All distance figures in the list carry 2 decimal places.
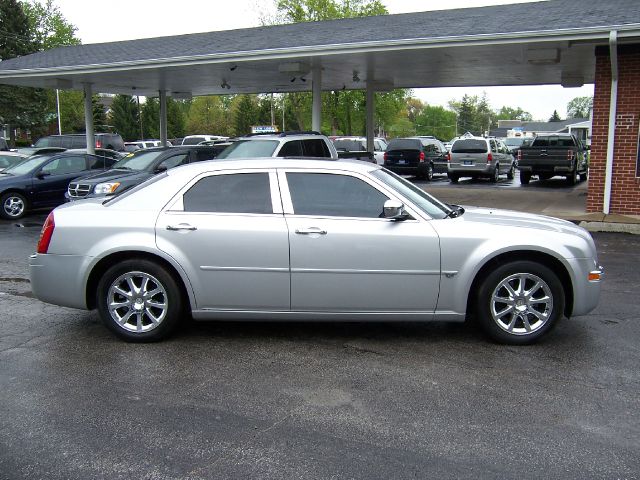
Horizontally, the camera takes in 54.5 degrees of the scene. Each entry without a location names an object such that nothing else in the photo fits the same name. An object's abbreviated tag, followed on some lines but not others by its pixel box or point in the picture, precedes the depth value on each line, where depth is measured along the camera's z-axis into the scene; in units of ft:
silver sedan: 17.10
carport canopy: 40.63
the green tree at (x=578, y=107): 519.60
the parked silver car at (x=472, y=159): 81.61
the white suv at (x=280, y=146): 38.60
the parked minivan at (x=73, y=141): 91.81
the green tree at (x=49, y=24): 227.61
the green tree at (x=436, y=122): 468.71
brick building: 40.47
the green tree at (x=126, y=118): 245.04
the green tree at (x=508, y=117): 643.45
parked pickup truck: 76.48
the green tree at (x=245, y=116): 251.80
